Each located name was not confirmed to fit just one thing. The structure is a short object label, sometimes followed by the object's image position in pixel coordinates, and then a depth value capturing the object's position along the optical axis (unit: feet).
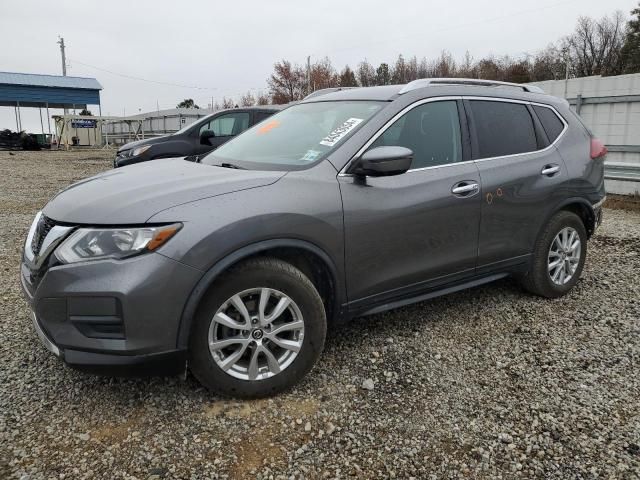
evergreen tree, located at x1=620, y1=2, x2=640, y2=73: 146.10
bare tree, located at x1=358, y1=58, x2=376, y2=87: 200.54
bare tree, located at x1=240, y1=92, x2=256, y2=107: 214.55
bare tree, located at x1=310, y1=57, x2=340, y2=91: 185.68
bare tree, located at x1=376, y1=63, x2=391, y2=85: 199.31
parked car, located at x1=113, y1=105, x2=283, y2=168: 30.76
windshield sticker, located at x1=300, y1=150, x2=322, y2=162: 10.07
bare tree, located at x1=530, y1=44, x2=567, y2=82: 169.48
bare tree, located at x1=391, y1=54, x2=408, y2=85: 195.26
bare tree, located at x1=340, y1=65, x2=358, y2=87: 182.70
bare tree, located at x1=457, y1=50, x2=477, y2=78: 179.32
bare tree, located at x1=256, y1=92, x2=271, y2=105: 201.33
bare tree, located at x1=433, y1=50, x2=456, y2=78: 188.14
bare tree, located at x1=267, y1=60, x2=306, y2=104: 186.91
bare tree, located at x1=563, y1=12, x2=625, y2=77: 174.19
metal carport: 118.21
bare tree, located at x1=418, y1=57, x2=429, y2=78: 198.01
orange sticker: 12.53
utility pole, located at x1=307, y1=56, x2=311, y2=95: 163.16
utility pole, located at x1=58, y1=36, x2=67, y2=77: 164.96
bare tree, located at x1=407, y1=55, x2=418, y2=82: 195.37
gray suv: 7.92
